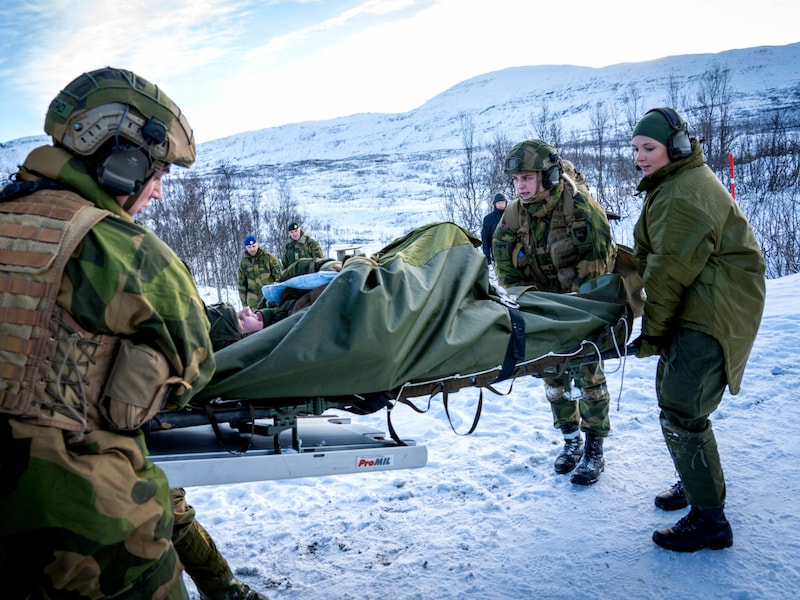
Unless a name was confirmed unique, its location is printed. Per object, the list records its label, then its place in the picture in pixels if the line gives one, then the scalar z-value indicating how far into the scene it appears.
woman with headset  3.24
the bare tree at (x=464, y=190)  22.41
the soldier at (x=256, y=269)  11.41
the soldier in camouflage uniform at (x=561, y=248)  4.32
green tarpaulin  2.61
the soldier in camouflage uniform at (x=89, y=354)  1.76
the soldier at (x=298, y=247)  11.80
